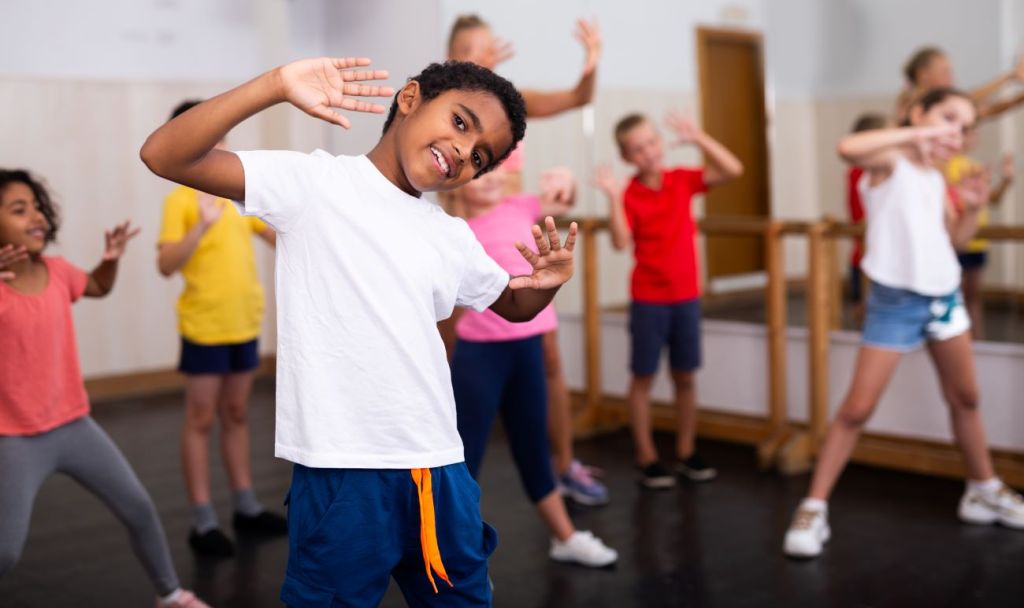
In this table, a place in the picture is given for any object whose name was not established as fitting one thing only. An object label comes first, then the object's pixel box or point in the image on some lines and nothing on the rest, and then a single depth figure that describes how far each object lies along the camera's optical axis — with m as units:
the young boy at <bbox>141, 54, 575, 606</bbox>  1.61
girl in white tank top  3.22
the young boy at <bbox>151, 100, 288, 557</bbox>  3.37
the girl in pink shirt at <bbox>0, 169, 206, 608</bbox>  2.40
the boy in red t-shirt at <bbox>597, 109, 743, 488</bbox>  4.10
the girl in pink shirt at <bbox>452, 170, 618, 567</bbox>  2.89
